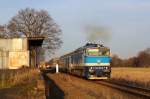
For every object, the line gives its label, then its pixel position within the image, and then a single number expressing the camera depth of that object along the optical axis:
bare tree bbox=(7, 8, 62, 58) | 81.88
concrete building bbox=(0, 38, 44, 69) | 47.51
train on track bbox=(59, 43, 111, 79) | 38.75
